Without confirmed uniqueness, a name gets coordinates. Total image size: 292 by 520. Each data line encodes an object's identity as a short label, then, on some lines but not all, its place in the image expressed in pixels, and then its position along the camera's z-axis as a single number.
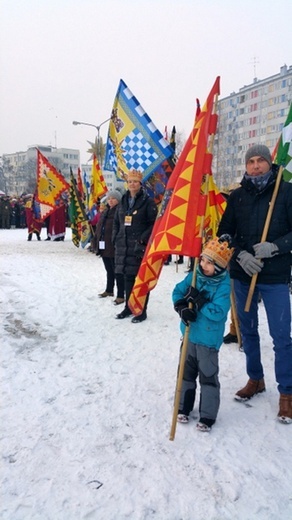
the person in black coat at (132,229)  5.84
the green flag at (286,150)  4.94
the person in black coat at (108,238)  7.45
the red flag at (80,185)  15.69
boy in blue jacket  3.07
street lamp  29.04
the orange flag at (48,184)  14.09
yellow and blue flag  6.79
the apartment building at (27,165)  80.88
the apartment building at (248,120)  63.75
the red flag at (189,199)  3.25
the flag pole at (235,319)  4.90
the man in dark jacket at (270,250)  3.20
